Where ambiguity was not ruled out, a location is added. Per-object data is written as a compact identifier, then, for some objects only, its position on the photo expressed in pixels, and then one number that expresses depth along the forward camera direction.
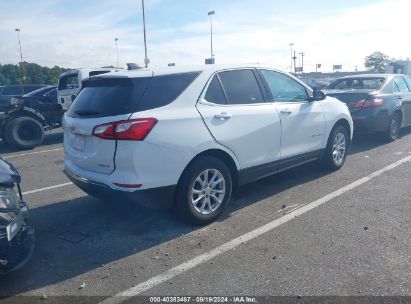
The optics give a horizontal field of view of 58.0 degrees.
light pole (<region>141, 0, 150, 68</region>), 33.49
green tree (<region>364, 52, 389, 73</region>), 78.61
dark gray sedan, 8.12
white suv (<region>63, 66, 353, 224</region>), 3.63
